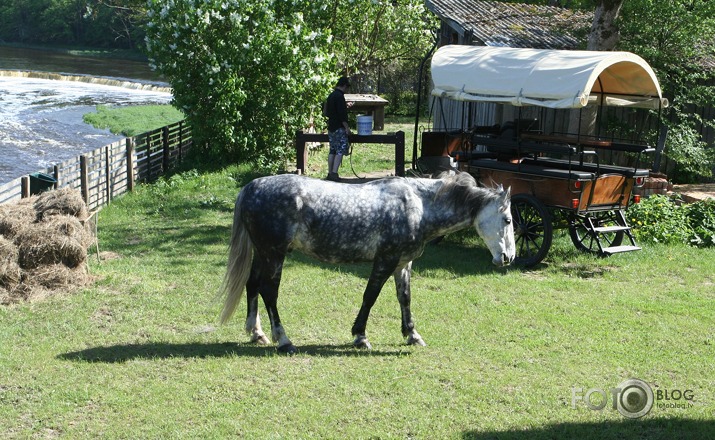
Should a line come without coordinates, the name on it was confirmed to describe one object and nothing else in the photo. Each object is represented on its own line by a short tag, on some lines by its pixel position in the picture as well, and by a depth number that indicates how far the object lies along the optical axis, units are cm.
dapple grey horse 738
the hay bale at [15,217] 940
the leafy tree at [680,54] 1579
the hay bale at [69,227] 945
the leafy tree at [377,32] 2386
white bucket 1386
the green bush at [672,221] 1245
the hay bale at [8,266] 900
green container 1262
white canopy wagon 1073
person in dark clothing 1371
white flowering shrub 1719
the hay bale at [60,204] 979
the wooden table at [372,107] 2412
